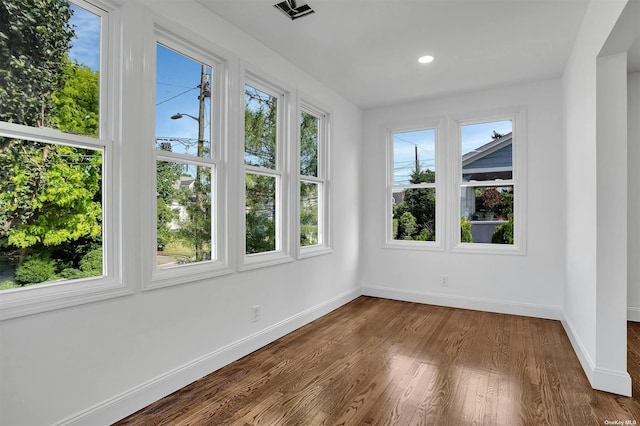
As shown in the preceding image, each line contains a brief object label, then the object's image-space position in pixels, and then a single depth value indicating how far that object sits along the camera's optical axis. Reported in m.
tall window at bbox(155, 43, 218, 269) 2.39
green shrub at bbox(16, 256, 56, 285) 1.73
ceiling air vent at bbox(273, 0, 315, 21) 2.48
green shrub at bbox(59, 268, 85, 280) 1.89
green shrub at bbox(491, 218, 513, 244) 4.17
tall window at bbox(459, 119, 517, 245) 4.18
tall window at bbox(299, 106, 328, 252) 3.87
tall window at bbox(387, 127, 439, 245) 4.62
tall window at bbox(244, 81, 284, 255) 3.09
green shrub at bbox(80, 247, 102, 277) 1.96
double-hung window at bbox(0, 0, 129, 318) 1.69
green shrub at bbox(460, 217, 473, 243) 4.37
